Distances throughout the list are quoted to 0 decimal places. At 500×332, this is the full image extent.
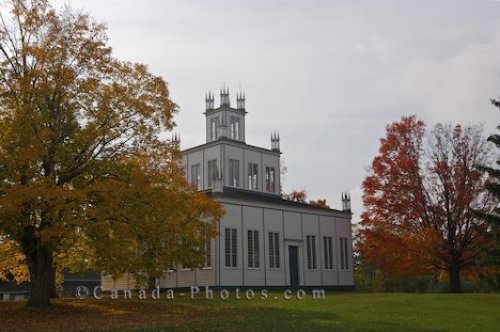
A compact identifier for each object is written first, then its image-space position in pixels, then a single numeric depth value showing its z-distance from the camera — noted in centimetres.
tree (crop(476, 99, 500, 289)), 2970
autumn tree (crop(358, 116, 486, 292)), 3875
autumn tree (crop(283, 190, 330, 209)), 6688
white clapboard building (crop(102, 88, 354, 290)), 3856
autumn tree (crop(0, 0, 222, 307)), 2134
